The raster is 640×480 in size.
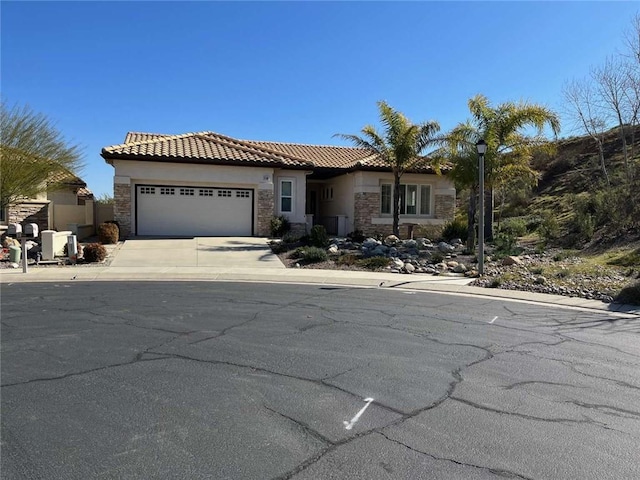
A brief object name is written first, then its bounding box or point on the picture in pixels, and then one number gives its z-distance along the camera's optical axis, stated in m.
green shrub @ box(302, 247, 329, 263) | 18.53
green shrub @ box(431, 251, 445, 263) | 18.73
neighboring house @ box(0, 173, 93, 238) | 24.98
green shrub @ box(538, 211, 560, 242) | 22.75
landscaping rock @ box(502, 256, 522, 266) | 17.23
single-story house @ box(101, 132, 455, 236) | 23.88
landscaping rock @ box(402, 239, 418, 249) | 21.69
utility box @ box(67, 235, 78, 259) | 17.80
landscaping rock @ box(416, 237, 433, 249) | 22.18
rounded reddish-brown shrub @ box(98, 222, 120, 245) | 21.47
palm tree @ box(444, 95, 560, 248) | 20.80
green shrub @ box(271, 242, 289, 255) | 20.72
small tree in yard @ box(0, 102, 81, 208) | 22.92
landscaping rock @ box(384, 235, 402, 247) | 22.39
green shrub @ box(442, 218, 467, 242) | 24.62
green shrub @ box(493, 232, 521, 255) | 19.94
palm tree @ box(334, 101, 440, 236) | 23.45
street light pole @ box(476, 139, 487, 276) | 15.52
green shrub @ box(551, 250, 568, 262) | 18.17
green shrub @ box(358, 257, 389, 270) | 17.64
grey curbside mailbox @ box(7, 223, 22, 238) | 16.67
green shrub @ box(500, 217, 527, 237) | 26.00
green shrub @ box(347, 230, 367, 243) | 24.39
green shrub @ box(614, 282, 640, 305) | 11.20
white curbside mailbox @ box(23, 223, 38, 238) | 16.77
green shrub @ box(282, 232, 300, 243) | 21.94
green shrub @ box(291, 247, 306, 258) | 19.23
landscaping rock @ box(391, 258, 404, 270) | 17.45
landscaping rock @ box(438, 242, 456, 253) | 21.00
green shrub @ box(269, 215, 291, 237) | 25.33
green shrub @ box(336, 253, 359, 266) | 18.27
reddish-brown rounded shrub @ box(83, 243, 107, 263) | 17.45
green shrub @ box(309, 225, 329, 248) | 21.27
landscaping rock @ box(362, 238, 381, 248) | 21.13
